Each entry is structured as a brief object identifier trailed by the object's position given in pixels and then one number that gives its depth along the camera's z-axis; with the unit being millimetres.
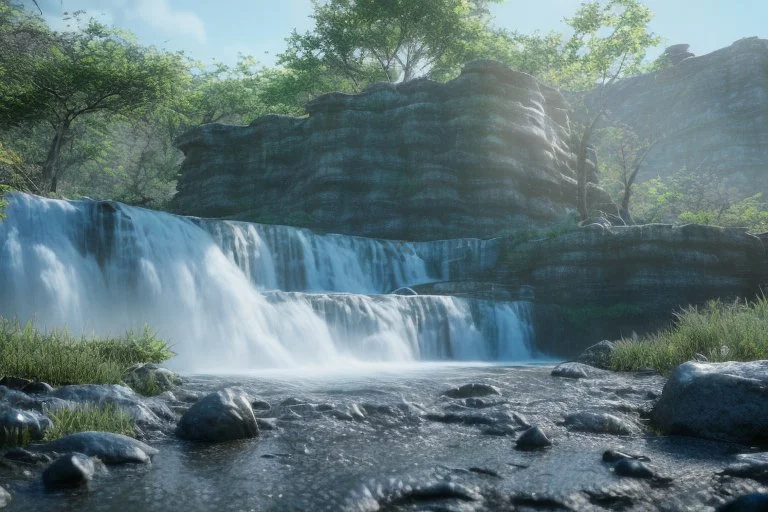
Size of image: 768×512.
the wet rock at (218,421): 7566
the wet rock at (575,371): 13645
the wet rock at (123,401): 8008
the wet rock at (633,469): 6195
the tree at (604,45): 35688
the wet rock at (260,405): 9321
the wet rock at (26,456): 6172
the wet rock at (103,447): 6375
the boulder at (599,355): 15359
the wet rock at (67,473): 5609
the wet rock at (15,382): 8781
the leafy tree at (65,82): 30438
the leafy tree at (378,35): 44125
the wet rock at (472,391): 10742
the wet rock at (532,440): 7363
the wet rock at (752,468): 5939
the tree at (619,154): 39719
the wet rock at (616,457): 6703
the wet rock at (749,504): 5039
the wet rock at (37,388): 8719
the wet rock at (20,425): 6578
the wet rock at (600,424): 8258
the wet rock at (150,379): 9773
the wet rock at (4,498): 5063
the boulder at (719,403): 7641
